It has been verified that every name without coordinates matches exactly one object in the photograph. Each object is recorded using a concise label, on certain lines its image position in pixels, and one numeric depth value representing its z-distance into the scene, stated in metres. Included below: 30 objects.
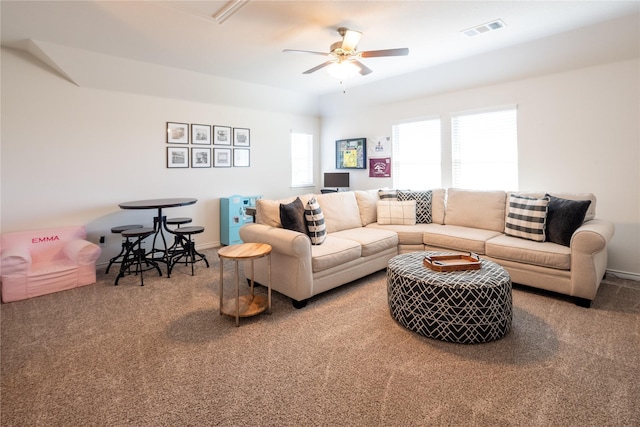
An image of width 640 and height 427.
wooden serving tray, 2.54
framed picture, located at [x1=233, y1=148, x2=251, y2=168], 5.66
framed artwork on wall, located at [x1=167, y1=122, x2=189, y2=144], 4.86
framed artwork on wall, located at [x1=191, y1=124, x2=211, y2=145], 5.10
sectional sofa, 2.92
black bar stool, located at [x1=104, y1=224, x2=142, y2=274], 3.91
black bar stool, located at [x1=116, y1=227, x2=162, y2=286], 3.74
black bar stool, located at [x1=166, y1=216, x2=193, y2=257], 4.39
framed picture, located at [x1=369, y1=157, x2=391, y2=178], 5.87
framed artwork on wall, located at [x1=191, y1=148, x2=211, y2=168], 5.14
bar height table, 3.79
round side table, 2.61
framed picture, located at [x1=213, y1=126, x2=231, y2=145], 5.36
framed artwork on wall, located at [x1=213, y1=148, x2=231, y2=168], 5.40
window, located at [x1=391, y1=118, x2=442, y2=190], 5.24
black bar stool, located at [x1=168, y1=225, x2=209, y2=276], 4.18
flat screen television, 6.39
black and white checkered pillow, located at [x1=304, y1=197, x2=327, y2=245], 3.35
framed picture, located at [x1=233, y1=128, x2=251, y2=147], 5.62
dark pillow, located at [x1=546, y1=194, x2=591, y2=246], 3.17
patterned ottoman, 2.27
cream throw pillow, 4.41
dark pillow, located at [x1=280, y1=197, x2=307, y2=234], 3.24
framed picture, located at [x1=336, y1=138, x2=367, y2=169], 6.20
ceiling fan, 3.21
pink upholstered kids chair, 3.17
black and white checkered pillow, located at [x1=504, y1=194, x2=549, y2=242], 3.37
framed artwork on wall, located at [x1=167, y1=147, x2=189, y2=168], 4.89
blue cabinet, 5.33
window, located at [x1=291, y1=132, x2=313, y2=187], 6.70
